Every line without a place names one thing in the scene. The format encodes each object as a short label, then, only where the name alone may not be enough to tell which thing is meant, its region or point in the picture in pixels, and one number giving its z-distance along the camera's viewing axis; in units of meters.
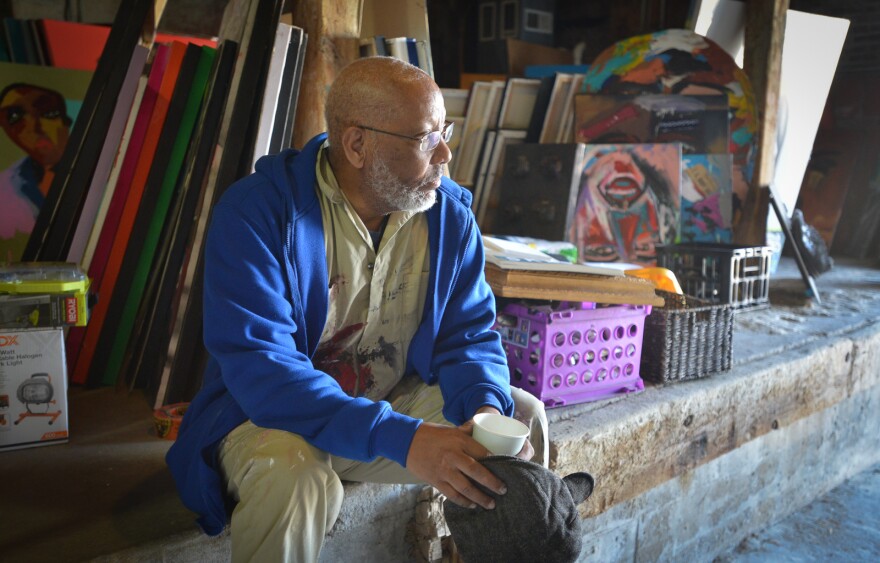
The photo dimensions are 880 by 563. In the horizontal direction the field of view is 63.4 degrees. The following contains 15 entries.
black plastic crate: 3.57
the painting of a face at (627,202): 4.17
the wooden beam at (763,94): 4.45
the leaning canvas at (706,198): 4.29
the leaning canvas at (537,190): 4.00
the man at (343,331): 1.40
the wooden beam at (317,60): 2.69
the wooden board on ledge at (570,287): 2.33
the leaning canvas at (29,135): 3.40
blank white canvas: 5.25
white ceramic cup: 1.36
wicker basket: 2.71
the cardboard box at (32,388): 2.08
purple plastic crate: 2.39
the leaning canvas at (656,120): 4.35
